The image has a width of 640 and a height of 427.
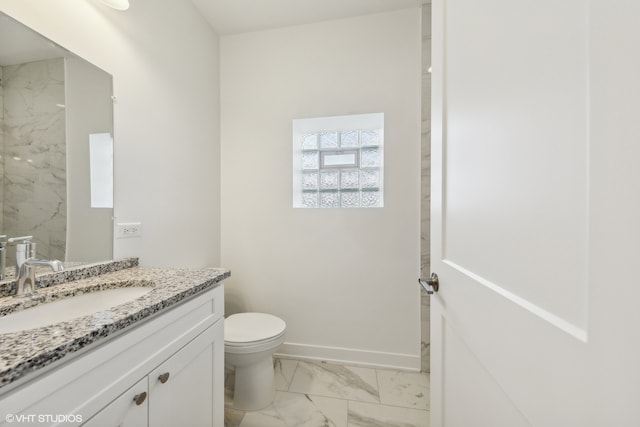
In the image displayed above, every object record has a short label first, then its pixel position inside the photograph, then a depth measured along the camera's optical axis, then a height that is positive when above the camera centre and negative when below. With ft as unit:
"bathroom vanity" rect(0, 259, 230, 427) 1.59 -1.20
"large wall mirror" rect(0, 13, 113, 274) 2.80 +0.81
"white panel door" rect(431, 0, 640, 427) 0.87 +0.00
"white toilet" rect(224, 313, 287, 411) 4.40 -2.74
